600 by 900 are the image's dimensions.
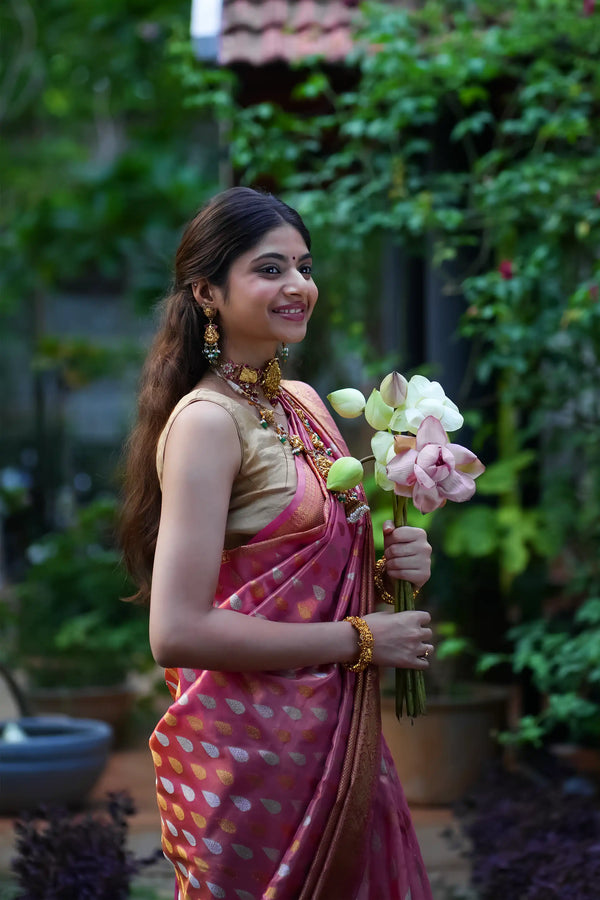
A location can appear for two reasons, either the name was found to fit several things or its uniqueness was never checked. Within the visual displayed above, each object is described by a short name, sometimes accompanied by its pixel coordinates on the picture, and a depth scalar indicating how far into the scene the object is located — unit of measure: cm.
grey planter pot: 448
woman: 186
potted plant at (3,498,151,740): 601
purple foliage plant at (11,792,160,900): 300
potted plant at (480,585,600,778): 356
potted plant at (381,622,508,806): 456
